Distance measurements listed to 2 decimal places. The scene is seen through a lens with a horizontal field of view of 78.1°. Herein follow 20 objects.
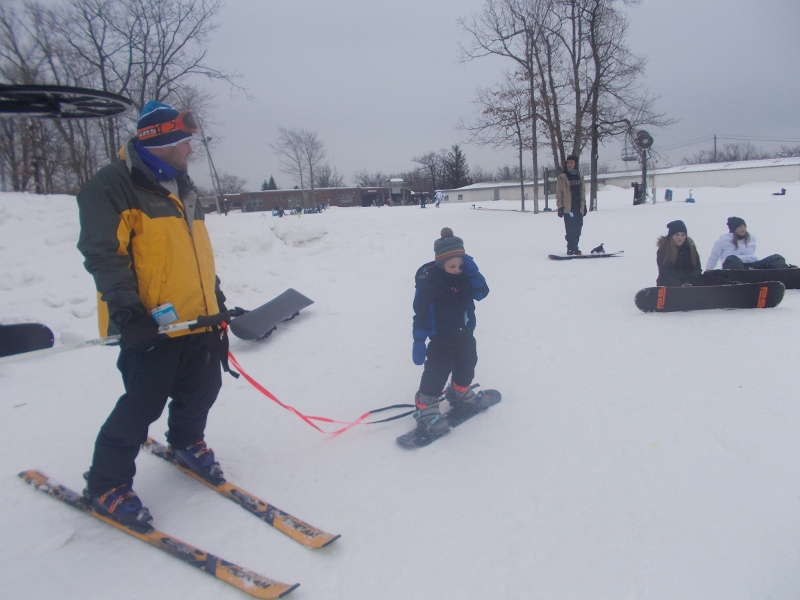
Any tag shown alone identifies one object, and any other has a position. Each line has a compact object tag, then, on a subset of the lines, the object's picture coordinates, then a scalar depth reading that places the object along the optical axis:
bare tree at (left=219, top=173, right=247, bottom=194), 87.61
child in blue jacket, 3.47
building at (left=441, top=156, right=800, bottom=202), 46.97
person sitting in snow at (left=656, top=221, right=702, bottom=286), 6.24
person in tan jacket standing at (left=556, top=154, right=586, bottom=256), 10.04
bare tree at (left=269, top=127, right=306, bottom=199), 56.84
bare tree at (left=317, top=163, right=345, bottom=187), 77.53
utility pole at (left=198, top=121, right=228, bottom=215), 35.96
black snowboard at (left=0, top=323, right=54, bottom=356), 2.75
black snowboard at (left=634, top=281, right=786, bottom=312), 5.71
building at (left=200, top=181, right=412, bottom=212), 70.56
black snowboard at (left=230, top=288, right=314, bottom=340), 5.65
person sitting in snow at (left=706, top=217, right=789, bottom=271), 6.57
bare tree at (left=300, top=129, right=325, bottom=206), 57.56
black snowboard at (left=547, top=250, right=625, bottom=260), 9.83
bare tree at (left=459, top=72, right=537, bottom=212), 21.25
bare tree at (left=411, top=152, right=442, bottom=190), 81.94
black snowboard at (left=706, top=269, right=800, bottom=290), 6.18
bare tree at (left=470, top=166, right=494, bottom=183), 95.75
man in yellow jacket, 2.29
